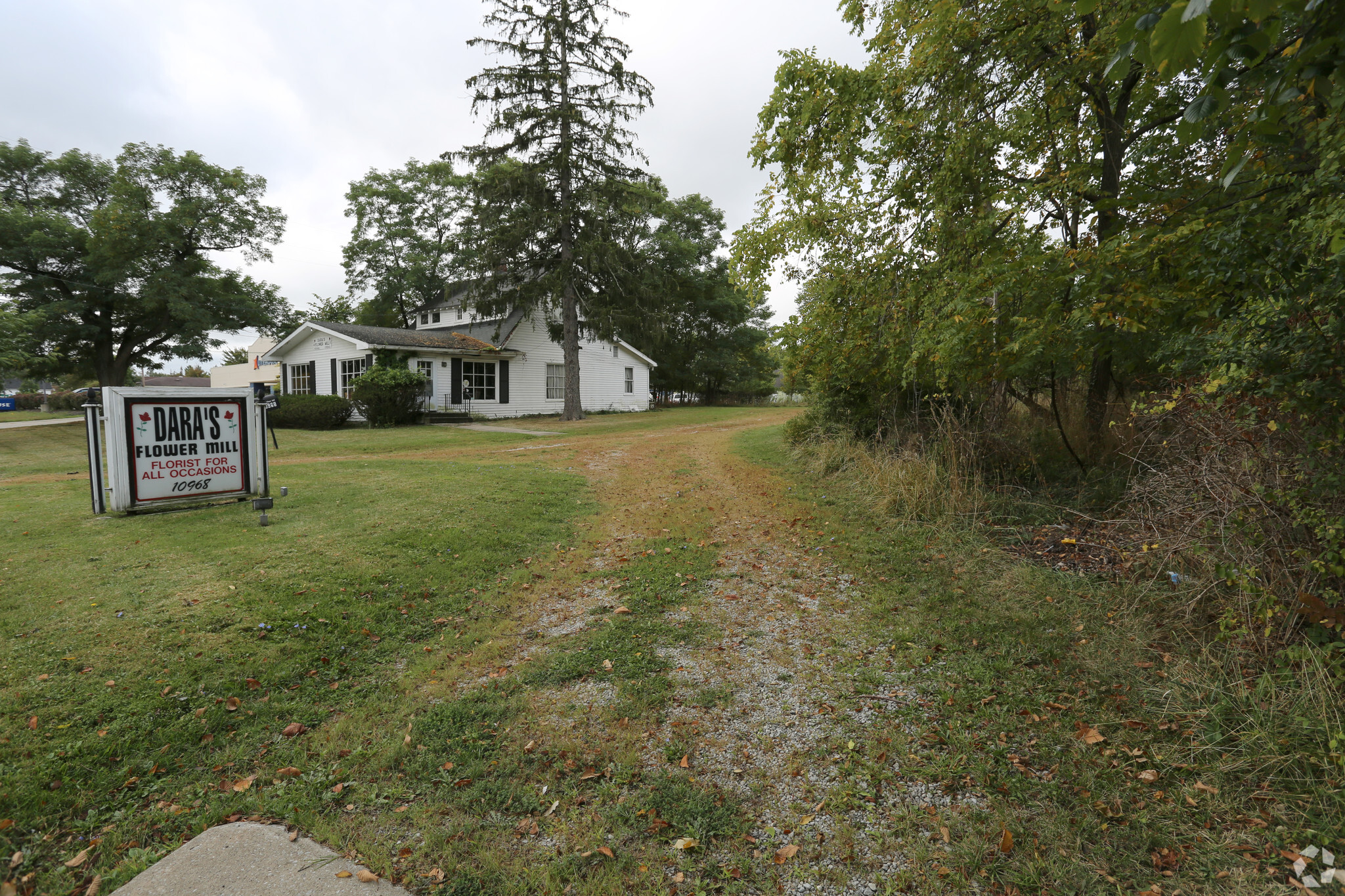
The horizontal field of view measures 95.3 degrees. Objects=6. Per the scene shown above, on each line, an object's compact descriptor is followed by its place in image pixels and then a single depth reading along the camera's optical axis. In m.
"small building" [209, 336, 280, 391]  43.25
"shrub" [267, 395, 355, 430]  20.30
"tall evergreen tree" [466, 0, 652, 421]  21.97
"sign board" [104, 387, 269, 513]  6.17
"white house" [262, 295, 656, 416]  23.48
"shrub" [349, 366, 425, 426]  20.20
